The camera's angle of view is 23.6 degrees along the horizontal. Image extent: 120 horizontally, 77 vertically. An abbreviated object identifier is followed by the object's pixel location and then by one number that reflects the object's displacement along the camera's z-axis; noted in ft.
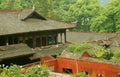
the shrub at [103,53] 81.32
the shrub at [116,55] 75.19
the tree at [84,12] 155.74
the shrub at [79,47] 83.97
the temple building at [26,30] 82.28
